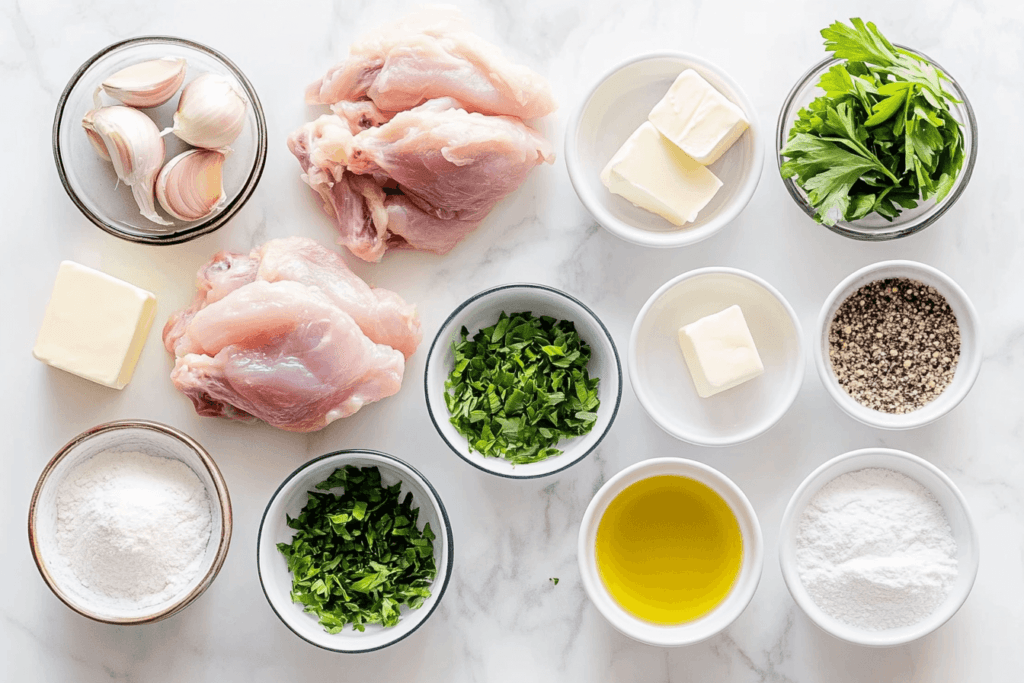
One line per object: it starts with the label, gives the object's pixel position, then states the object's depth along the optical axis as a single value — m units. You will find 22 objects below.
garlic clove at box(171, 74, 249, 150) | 0.67
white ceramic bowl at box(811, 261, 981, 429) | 0.68
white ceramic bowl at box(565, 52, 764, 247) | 0.69
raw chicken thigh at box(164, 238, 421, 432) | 0.67
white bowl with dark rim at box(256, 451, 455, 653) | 0.68
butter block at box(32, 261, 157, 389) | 0.69
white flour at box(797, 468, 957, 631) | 0.67
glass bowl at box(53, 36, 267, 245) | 0.69
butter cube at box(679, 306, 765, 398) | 0.68
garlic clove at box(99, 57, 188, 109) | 0.68
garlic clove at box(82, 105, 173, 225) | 0.67
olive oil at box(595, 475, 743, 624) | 0.69
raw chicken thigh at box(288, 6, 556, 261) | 0.68
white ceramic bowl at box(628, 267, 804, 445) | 0.70
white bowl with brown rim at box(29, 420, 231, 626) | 0.67
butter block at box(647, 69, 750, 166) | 0.68
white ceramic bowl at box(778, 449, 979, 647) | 0.68
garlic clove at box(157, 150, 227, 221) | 0.68
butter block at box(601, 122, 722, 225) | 0.69
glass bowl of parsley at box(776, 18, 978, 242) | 0.66
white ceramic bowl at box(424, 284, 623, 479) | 0.68
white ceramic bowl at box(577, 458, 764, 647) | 0.68
